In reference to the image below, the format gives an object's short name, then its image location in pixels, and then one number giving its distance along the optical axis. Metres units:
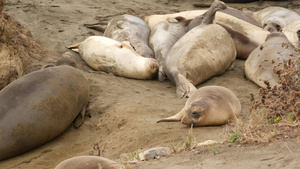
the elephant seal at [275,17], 18.55
